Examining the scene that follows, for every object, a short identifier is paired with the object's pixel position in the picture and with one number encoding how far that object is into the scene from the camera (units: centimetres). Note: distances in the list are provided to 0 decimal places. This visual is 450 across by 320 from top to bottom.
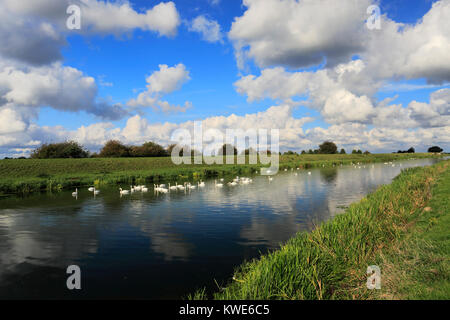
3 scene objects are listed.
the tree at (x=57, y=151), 6562
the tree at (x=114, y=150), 8462
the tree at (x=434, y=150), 18434
